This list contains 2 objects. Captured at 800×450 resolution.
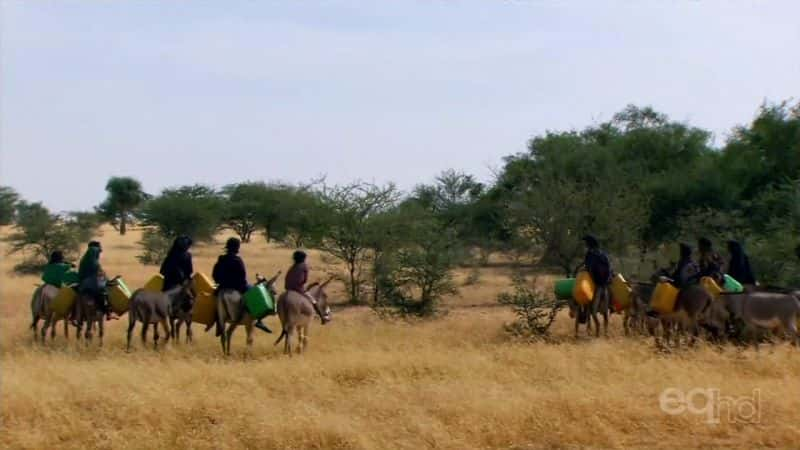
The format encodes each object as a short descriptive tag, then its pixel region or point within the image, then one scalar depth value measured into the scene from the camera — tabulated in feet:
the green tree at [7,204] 213.66
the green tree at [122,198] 223.71
